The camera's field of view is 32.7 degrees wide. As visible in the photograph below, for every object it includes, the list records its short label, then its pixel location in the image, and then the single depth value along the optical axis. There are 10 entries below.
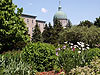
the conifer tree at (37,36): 45.53
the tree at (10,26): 12.78
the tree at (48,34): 47.33
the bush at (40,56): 8.84
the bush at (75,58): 9.35
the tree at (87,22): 41.34
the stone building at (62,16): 91.81
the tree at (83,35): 21.73
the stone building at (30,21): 53.94
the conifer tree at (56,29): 47.03
